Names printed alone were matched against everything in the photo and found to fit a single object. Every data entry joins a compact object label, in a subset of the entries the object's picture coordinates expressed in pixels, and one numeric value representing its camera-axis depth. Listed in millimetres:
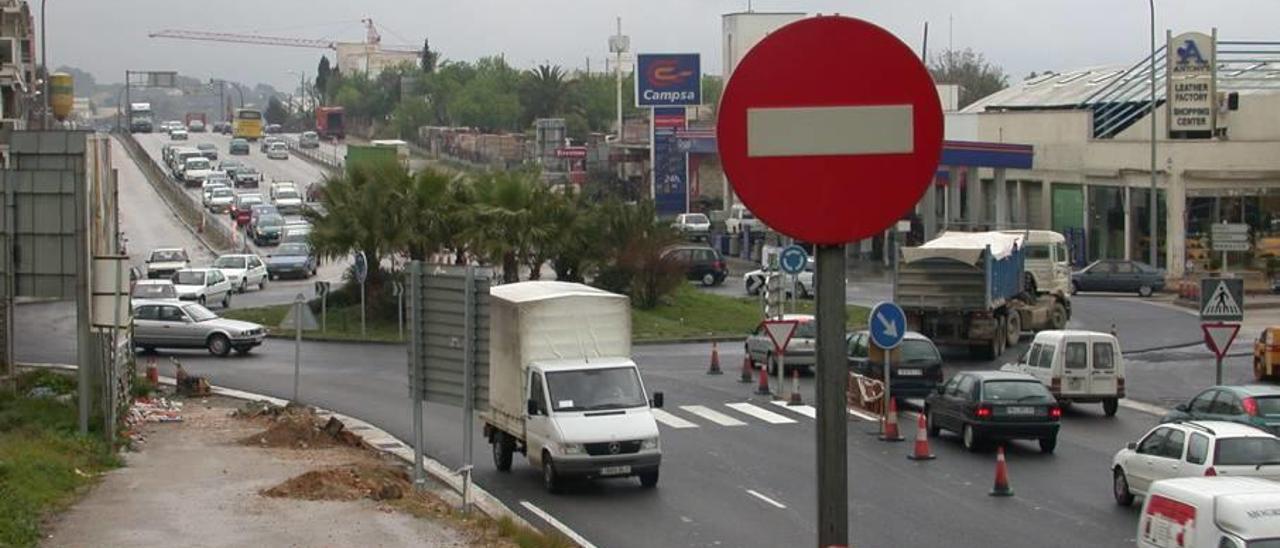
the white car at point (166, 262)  64312
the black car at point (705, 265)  67438
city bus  173625
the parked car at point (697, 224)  85312
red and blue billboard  92375
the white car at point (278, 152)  148875
